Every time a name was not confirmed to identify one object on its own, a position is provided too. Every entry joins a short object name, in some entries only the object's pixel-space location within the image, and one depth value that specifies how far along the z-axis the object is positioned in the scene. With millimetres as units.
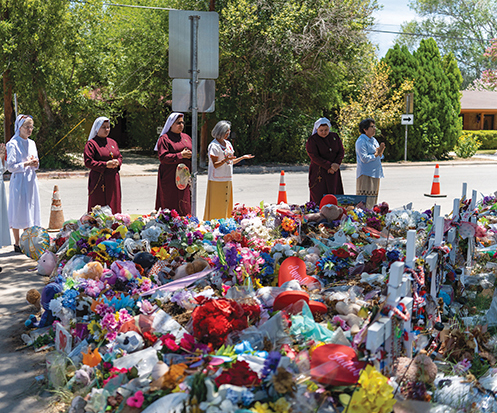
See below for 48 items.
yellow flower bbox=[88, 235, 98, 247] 5215
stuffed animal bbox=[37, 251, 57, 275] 6148
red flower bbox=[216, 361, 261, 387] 2828
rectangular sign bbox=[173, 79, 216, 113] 6340
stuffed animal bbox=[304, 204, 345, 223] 5785
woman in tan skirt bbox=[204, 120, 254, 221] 7518
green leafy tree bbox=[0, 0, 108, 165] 16734
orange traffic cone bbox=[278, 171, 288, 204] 10969
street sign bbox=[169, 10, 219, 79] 6141
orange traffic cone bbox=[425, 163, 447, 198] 13414
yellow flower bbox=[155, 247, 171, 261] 5050
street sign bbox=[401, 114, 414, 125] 23375
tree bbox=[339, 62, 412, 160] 23219
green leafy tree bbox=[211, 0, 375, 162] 18906
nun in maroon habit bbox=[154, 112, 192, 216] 7406
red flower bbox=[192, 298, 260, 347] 3320
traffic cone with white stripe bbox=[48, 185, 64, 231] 8914
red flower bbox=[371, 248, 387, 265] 4633
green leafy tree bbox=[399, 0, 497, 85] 57281
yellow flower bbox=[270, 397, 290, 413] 2697
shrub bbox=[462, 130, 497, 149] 37719
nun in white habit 7406
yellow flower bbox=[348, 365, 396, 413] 2680
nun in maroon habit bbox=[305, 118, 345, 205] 7586
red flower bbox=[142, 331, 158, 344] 3638
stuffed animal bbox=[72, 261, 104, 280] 4609
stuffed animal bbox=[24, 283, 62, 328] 4602
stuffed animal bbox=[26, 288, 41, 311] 5211
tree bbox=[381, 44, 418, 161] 25172
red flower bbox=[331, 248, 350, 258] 4773
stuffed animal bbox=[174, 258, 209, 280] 4773
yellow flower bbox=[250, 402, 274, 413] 2688
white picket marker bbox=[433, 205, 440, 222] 4898
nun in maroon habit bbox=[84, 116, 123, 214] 7188
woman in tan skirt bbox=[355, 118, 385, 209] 8062
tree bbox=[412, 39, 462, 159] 25453
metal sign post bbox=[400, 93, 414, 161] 23391
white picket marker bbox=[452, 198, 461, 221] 5137
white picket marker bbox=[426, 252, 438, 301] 4090
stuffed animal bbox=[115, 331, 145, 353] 3584
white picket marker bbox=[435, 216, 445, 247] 4395
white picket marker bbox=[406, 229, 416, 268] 3527
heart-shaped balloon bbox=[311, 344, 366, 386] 2840
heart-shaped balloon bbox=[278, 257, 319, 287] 4465
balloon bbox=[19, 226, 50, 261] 6578
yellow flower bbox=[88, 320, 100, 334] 3934
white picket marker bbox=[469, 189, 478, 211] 5984
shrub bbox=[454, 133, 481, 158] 27297
